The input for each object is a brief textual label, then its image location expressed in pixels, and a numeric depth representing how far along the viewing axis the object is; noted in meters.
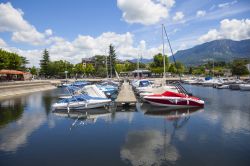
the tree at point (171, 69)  94.44
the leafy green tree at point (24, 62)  83.39
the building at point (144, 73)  85.45
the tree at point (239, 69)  87.02
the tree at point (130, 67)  110.29
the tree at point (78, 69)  90.63
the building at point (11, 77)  46.33
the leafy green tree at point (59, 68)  85.76
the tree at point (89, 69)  92.58
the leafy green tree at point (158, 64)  80.31
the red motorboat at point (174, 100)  23.31
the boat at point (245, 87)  44.65
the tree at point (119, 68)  97.73
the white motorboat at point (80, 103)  22.61
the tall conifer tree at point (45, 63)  86.32
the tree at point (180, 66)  101.12
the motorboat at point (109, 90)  34.51
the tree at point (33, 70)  97.11
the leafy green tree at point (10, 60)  48.90
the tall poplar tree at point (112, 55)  92.95
